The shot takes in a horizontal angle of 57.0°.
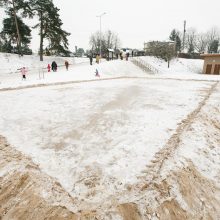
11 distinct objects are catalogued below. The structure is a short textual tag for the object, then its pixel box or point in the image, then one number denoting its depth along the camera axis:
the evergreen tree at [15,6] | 29.21
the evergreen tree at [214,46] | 74.50
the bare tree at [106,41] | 78.31
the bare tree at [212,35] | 82.56
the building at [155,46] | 41.49
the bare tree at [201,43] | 80.05
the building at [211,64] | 32.16
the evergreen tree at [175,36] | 75.19
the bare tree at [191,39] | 80.93
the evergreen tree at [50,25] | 31.64
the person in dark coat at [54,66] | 23.96
